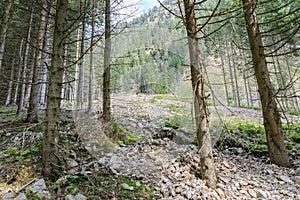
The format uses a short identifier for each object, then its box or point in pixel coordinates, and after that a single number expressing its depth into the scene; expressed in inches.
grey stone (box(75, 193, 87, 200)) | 85.4
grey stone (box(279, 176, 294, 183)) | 105.0
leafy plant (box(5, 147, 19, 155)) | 118.2
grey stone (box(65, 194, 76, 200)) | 83.9
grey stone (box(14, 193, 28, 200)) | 79.6
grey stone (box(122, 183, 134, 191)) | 101.7
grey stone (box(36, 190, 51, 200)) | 83.0
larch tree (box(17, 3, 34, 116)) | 287.6
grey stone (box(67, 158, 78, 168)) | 116.6
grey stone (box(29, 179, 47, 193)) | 85.0
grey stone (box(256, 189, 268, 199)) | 91.4
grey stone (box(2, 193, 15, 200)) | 81.2
